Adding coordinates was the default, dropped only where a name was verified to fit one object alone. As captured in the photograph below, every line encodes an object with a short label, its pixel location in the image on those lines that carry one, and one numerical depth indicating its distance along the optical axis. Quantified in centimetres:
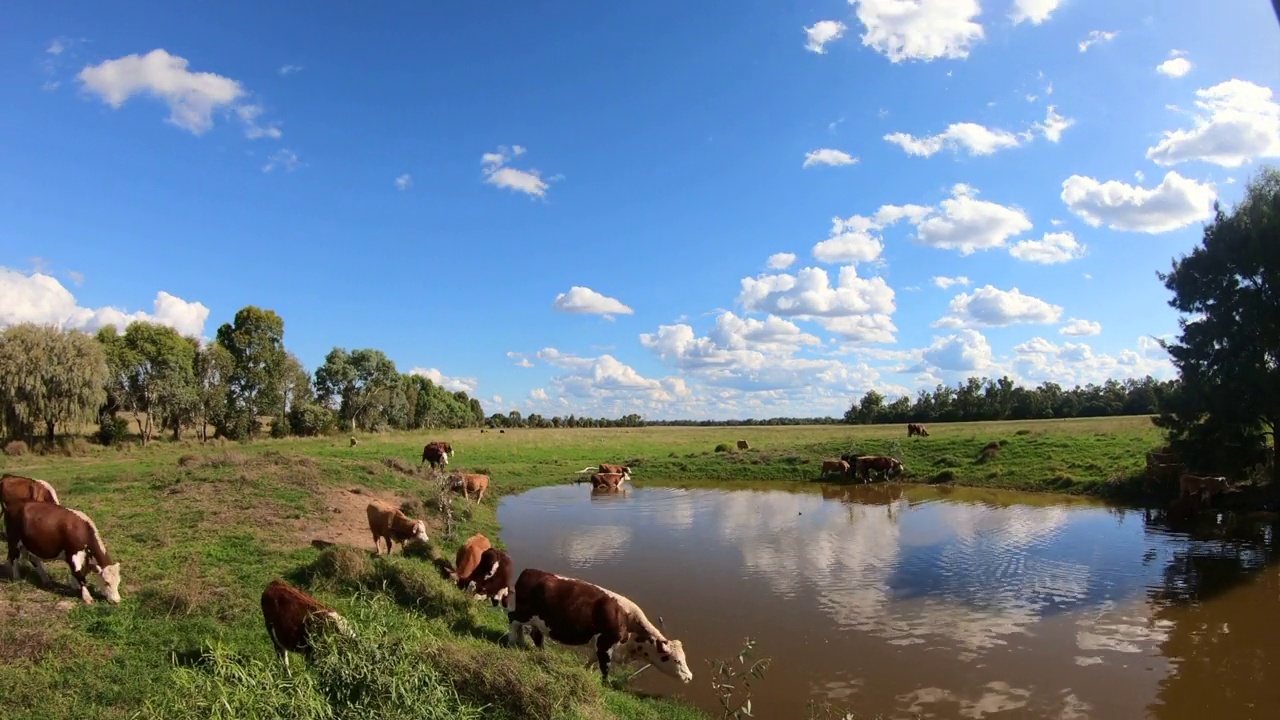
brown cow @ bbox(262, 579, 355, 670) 789
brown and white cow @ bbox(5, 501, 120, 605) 1040
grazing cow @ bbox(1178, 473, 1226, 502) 2362
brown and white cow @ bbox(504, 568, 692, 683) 1011
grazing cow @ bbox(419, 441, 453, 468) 3481
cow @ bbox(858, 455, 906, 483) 3625
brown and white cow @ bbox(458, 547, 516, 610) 1291
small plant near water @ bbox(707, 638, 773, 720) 960
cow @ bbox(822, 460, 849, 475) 3678
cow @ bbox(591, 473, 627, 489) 3431
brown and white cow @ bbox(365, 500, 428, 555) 1612
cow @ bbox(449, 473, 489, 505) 2631
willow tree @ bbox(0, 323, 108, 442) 3828
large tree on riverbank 2267
